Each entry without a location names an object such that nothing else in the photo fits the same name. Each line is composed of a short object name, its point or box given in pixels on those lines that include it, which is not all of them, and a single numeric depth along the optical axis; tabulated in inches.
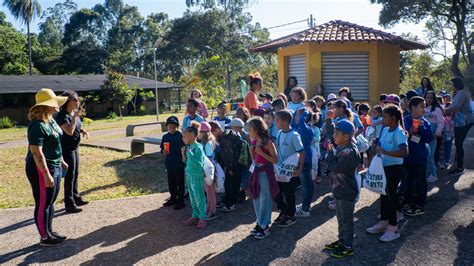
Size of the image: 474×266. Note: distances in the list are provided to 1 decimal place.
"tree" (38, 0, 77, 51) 2556.6
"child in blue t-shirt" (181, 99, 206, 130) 267.3
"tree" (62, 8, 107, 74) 1841.8
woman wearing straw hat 179.9
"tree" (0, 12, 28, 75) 1581.0
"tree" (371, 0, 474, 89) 911.7
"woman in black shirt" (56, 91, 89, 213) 233.3
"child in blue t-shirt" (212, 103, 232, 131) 294.8
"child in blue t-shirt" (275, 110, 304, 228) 196.7
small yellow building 477.7
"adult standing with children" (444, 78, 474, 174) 289.3
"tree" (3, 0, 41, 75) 1819.1
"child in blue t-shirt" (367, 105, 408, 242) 182.7
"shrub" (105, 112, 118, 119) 1253.7
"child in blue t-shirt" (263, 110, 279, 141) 259.1
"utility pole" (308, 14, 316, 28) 1515.0
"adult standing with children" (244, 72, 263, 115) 303.7
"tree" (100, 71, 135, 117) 1256.2
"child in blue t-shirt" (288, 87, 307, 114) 266.2
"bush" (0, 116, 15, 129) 1048.2
